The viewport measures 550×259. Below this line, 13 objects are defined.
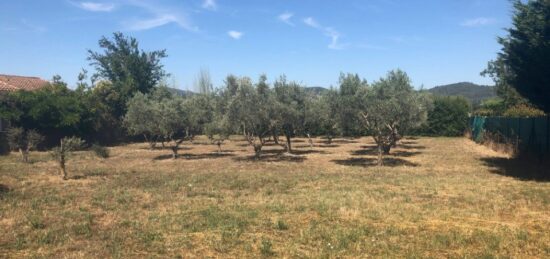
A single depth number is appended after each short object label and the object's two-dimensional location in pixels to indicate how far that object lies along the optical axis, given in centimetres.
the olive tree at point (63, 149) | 1896
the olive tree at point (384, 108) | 2283
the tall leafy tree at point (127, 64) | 5228
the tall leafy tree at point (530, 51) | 1659
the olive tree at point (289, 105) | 2556
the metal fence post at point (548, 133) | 2167
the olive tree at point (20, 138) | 2614
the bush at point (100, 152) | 2822
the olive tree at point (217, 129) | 2673
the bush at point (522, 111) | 3226
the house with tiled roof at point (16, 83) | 3597
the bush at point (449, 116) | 4728
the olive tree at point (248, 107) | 2473
